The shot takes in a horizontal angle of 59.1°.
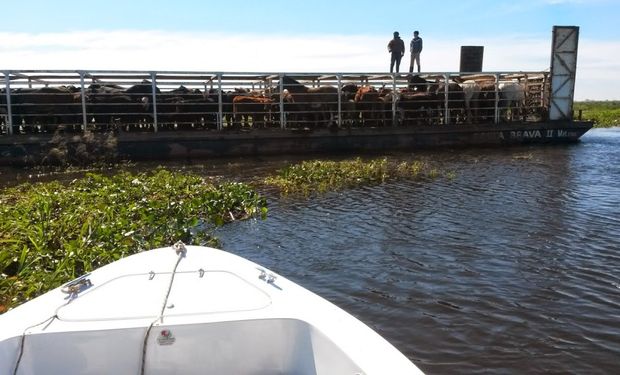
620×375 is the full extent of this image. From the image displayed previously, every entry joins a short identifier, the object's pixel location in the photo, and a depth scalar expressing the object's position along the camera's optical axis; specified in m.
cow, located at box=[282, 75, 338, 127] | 17.92
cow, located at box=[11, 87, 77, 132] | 15.49
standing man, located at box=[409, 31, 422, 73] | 21.52
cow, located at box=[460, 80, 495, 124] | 19.73
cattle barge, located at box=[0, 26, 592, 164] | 15.57
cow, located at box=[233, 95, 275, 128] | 17.33
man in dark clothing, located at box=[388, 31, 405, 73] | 21.28
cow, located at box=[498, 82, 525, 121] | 20.27
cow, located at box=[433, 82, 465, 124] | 19.27
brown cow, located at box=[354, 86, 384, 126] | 18.61
